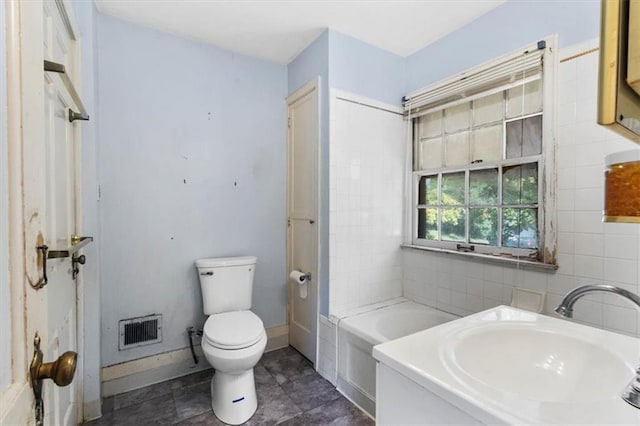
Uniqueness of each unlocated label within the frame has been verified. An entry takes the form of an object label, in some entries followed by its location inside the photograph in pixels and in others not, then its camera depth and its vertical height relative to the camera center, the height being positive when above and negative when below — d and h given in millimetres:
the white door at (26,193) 467 +21
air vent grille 2012 -831
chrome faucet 707 -282
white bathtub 1804 -836
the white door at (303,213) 2271 -49
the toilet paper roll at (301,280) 2326 -553
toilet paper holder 2326 -528
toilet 1680 -778
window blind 1764 +825
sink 687 -449
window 1758 +324
